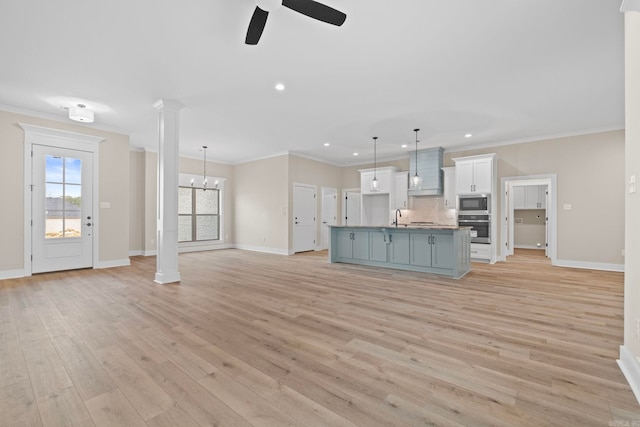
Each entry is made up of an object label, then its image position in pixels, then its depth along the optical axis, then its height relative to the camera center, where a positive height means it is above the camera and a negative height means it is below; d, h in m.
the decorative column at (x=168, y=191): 4.64 +0.38
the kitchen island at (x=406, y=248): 5.09 -0.67
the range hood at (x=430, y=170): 7.42 +1.17
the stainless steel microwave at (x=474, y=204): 6.75 +0.25
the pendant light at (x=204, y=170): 8.76 +1.36
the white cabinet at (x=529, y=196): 9.02 +0.59
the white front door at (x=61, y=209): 5.16 +0.09
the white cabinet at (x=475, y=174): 6.71 +0.98
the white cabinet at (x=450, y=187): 7.45 +0.72
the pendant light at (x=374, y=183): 6.66 +0.74
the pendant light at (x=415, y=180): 6.13 +0.76
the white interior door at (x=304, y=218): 8.38 -0.11
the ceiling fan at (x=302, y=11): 2.19 +1.61
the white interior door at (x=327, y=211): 9.40 +0.11
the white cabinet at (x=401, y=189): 8.23 +0.73
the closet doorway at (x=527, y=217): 8.36 -0.08
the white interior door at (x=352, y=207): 10.08 +0.26
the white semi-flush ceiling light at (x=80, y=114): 4.77 +1.69
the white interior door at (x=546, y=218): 8.45 -0.10
